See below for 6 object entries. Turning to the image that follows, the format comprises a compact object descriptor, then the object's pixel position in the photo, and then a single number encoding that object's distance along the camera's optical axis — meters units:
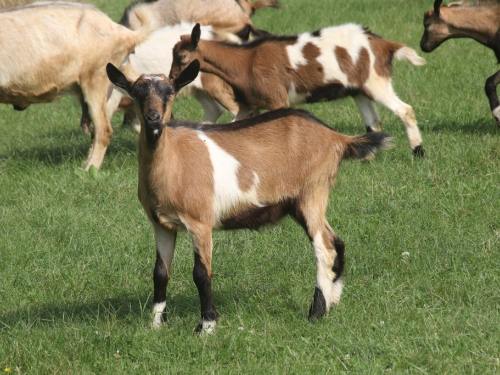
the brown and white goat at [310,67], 17.61
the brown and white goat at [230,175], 9.78
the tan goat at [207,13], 24.44
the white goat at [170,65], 19.87
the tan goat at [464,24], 20.02
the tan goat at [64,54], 17.17
